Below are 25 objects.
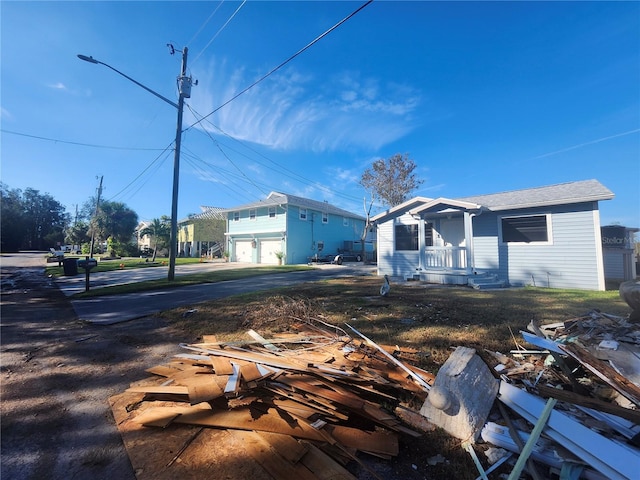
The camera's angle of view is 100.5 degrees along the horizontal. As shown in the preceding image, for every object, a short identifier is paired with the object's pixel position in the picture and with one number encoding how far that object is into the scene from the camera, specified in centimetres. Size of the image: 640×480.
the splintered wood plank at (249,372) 274
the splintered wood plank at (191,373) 309
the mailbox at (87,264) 1072
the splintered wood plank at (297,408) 241
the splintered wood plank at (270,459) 189
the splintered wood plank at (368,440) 213
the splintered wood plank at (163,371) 339
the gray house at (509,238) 995
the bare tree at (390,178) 2886
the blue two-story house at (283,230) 2470
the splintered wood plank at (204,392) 249
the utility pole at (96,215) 3291
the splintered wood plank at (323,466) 187
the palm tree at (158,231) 3447
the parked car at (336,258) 2559
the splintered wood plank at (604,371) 237
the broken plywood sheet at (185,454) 194
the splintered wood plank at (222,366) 300
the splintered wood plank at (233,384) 257
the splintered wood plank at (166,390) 270
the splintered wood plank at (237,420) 227
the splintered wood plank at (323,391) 245
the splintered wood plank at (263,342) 400
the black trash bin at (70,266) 1684
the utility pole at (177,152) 1301
